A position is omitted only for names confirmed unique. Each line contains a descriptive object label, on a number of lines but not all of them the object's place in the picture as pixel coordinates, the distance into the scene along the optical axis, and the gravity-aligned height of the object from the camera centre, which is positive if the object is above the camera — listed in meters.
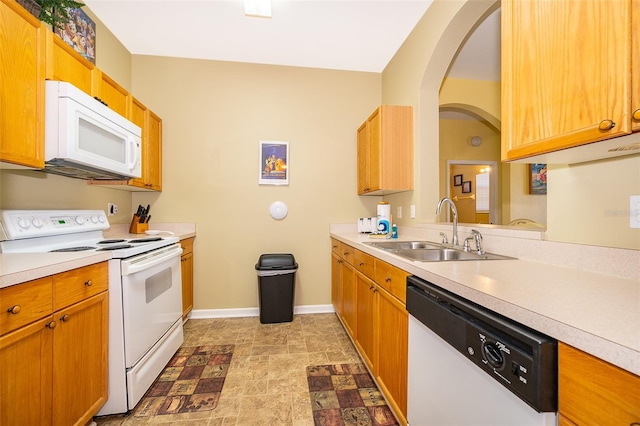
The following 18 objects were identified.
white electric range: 1.49 -0.45
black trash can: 2.74 -0.77
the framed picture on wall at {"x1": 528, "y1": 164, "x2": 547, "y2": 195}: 3.42 +0.43
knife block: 2.70 -0.14
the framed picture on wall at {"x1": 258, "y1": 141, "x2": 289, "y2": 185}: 3.06 +0.56
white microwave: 1.43 +0.45
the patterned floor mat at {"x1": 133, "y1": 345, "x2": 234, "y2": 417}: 1.59 -1.15
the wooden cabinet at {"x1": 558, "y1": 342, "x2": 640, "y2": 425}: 0.46 -0.33
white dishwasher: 0.59 -0.43
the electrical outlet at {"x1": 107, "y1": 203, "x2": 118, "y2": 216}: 2.49 +0.03
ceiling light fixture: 2.13 +1.65
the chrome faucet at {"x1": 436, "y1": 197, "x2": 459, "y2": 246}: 1.76 -0.07
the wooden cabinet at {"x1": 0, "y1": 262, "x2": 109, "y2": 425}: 0.96 -0.58
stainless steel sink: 1.49 -0.25
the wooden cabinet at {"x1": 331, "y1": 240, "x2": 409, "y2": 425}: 1.33 -0.67
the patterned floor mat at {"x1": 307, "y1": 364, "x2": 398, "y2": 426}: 1.49 -1.14
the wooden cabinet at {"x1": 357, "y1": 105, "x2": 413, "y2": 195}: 2.47 +0.59
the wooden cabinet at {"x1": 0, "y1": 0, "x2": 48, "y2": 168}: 1.22 +0.61
